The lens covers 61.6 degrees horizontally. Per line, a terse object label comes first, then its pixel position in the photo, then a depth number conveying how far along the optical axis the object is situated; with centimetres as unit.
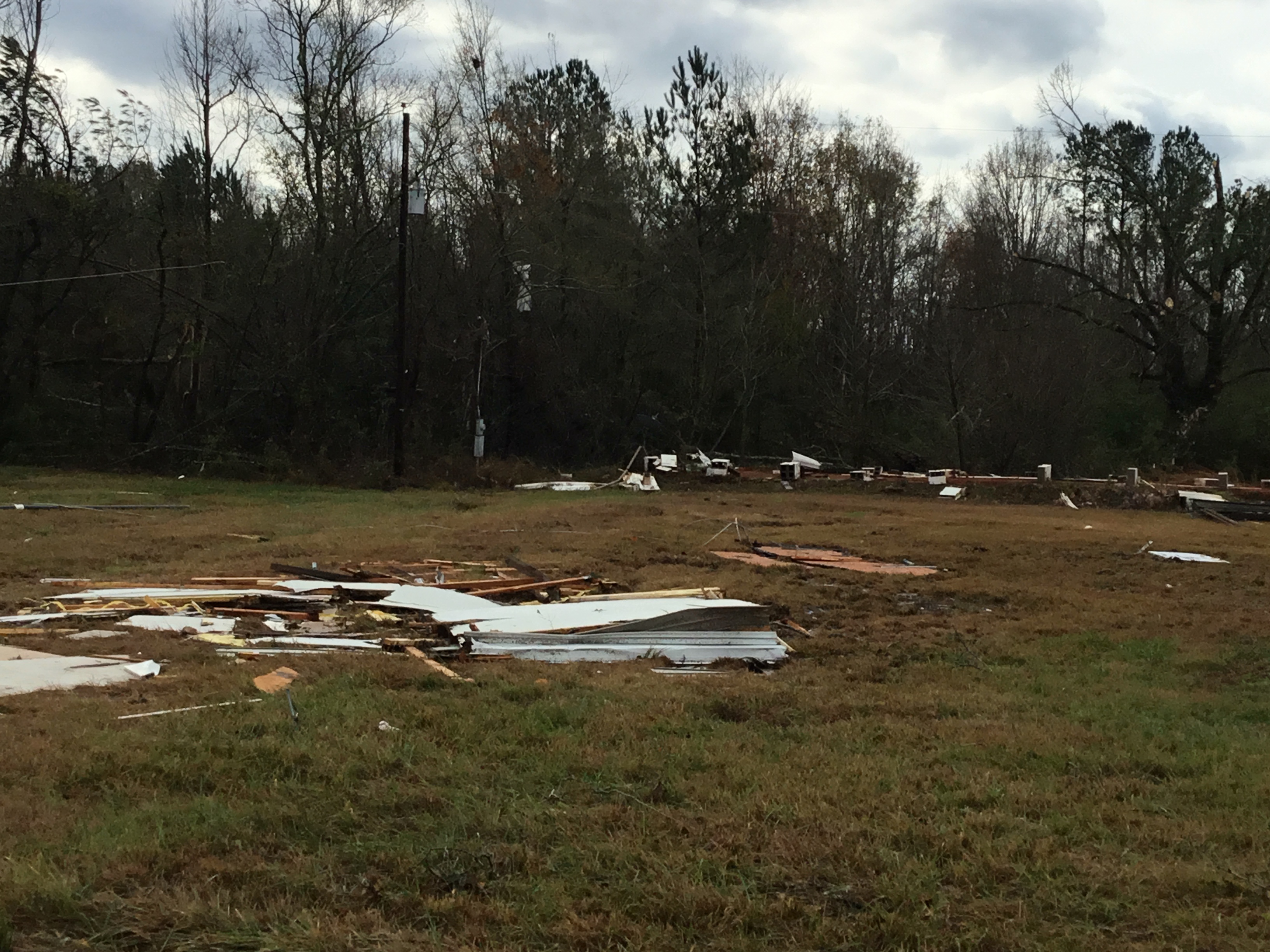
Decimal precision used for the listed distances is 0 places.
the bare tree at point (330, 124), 2841
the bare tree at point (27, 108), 2642
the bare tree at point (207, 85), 2861
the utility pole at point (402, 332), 2403
